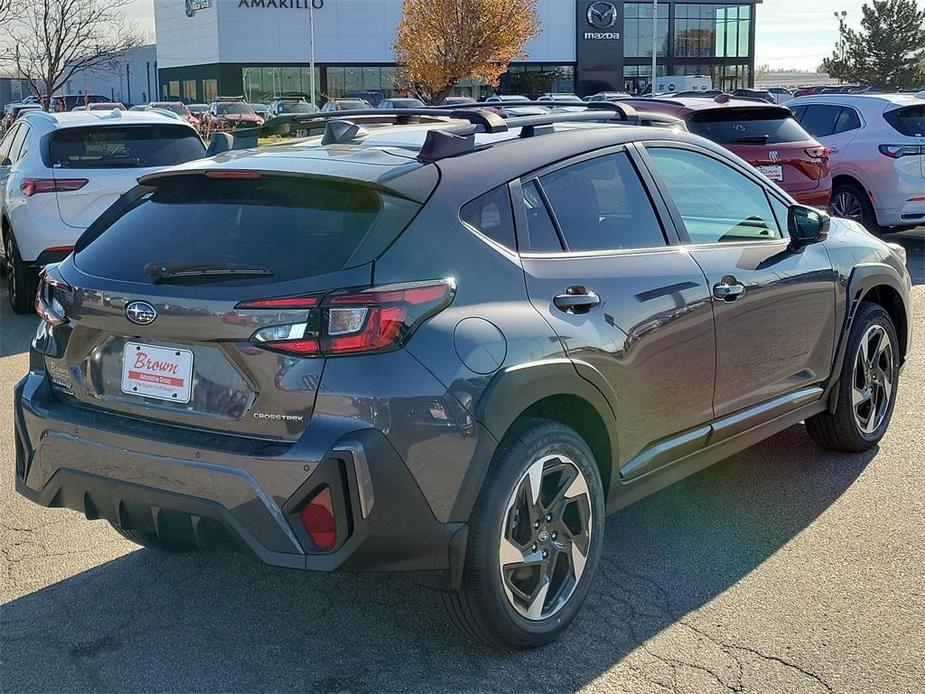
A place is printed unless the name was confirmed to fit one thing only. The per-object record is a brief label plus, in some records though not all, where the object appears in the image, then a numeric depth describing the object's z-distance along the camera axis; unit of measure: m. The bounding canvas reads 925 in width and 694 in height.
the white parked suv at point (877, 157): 12.75
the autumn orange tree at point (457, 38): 49.22
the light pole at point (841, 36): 55.78
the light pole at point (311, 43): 58.06
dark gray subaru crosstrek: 3.15
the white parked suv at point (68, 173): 9.35
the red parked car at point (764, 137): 11.24
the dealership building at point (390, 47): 68.19
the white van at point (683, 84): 55.12
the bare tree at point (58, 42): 24.44
